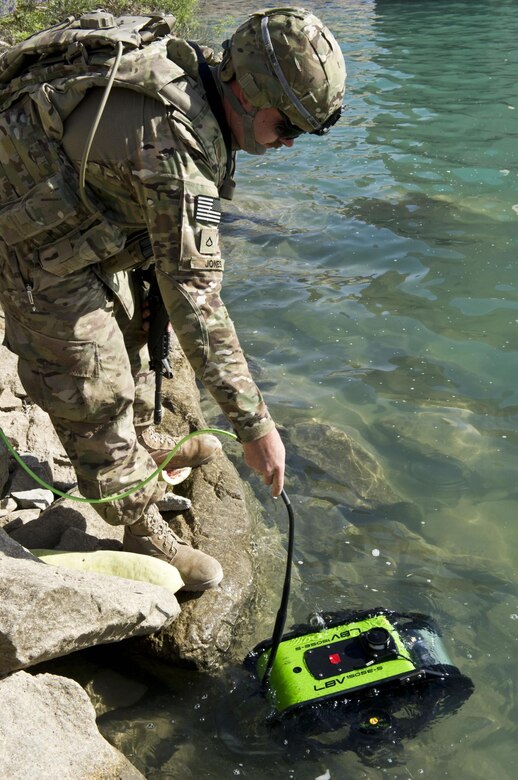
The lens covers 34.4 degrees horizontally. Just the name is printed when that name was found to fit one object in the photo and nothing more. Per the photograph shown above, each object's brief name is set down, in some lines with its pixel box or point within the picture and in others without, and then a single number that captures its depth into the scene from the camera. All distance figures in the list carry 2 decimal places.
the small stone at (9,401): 4.73
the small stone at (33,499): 4.17
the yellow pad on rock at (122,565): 3.71
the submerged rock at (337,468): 5.07
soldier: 2.90
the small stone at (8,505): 4.10
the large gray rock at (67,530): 4.00
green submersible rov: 3.39
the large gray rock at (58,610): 2.93
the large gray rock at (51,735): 2.65
